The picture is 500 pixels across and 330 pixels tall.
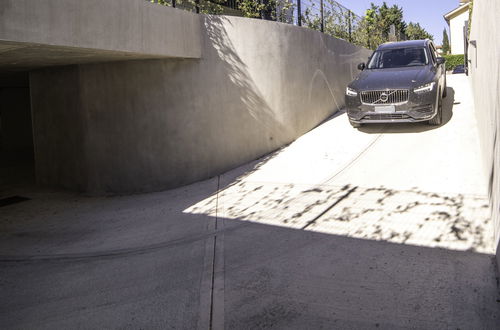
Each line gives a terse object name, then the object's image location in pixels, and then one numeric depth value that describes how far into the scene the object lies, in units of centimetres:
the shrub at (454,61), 3544
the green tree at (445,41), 6494
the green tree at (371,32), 1717
